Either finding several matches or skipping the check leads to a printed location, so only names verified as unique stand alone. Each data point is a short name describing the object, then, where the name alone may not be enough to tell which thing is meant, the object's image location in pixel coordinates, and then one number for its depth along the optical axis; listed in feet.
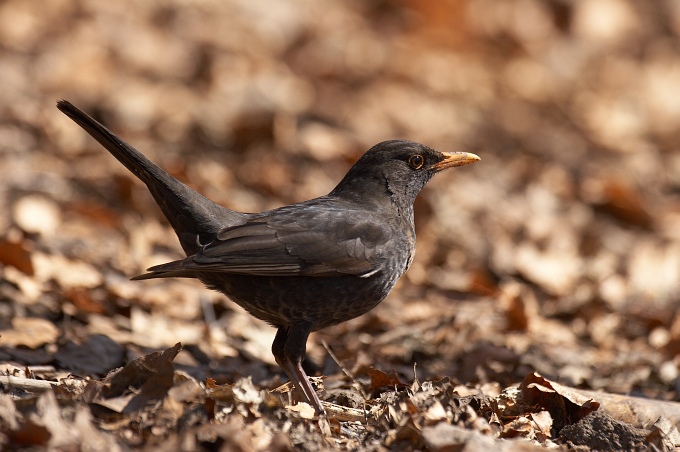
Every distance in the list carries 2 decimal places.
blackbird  28.66
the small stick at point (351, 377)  27.45
